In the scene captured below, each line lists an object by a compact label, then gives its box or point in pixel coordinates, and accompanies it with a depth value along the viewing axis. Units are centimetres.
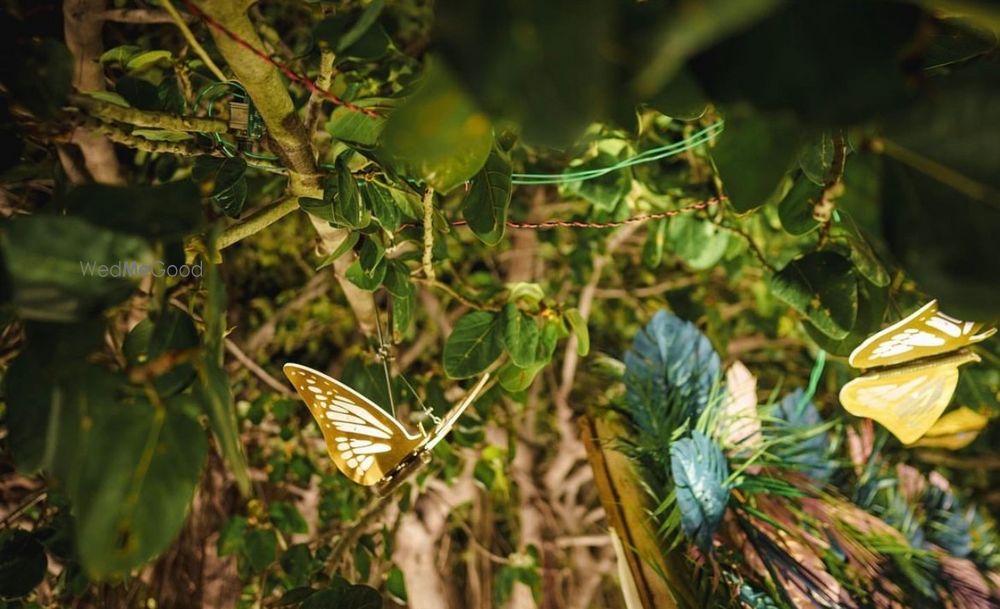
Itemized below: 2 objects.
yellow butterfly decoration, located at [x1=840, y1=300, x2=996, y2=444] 53
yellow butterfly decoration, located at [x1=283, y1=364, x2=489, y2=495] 55
